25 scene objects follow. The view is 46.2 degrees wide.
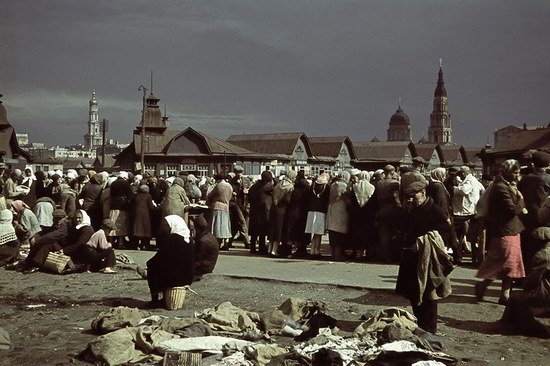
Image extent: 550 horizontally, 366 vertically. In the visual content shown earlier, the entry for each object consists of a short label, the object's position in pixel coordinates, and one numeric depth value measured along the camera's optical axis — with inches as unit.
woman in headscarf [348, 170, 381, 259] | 503.5
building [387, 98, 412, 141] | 5989.2
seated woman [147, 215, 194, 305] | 352.5
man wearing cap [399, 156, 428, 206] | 434.9
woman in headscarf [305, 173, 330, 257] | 517.3
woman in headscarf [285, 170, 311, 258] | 531.5
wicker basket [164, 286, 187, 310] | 350.0
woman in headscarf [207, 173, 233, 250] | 564.7
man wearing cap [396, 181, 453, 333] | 276.1
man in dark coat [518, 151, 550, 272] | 364.5
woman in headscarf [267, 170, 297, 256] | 538.0
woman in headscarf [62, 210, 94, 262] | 474.0
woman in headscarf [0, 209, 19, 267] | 497.0
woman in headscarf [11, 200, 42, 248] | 552.1
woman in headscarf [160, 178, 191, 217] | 570.6
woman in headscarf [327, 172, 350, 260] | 506.6
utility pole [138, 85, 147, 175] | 1713.3
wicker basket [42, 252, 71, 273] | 466.3
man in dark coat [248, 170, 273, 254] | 558.6
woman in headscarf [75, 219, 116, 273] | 473.4
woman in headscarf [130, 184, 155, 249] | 588.4
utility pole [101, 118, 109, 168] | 2637.8
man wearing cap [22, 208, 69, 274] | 481.7
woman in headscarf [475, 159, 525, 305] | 327.0
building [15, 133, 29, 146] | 5756.4
